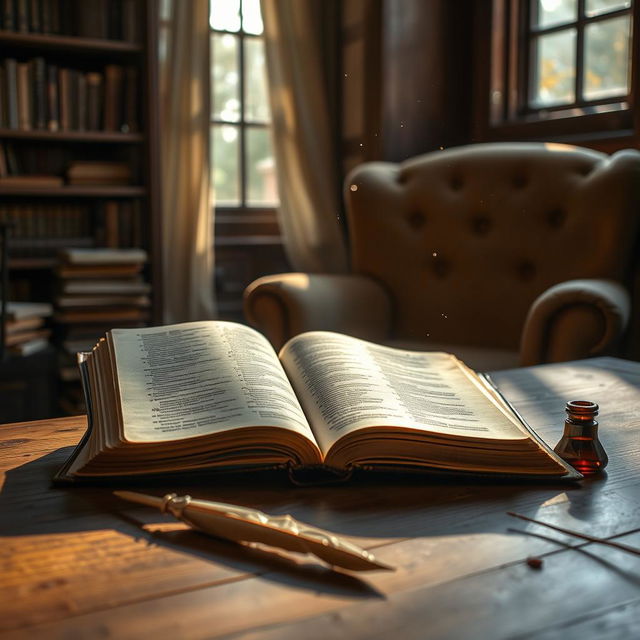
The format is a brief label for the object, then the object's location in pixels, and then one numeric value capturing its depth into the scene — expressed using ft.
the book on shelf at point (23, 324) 7.82
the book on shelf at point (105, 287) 8.63
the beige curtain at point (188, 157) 9.84
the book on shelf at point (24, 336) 7.84
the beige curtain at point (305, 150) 10.42
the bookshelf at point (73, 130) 8.70
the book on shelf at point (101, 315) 8.68
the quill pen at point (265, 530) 1.90
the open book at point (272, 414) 2.49
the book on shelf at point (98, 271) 8.63
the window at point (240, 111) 10.47
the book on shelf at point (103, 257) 8.54
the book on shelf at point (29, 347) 7.80
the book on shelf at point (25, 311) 7.80
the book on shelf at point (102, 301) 8.63
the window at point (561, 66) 8.71
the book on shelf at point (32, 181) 8.63
